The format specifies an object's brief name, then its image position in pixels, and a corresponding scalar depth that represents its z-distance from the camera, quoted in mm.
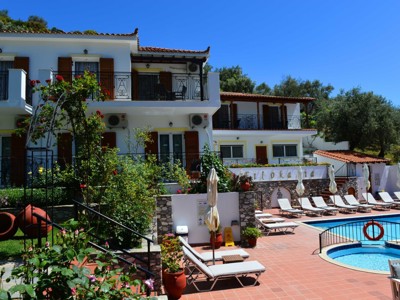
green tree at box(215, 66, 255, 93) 43594
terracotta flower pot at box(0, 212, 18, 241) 7925
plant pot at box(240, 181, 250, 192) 12945
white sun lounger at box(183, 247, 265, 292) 7812
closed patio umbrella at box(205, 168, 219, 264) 9445
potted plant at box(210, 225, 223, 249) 11703
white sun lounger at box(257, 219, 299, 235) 13859
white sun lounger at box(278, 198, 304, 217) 18100
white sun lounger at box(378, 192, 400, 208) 21072
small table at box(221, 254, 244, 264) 8930
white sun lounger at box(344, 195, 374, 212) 19516
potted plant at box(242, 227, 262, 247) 11820
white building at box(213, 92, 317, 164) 24609
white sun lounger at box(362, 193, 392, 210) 20398
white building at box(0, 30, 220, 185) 14055
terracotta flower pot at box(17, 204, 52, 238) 7395
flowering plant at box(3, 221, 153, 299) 3258
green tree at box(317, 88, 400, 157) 30297
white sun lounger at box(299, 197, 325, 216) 18562
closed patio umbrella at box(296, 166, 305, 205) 19812
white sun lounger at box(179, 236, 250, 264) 9006
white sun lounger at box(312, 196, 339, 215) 18828
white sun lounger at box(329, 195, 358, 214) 19375
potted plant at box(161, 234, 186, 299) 7138
